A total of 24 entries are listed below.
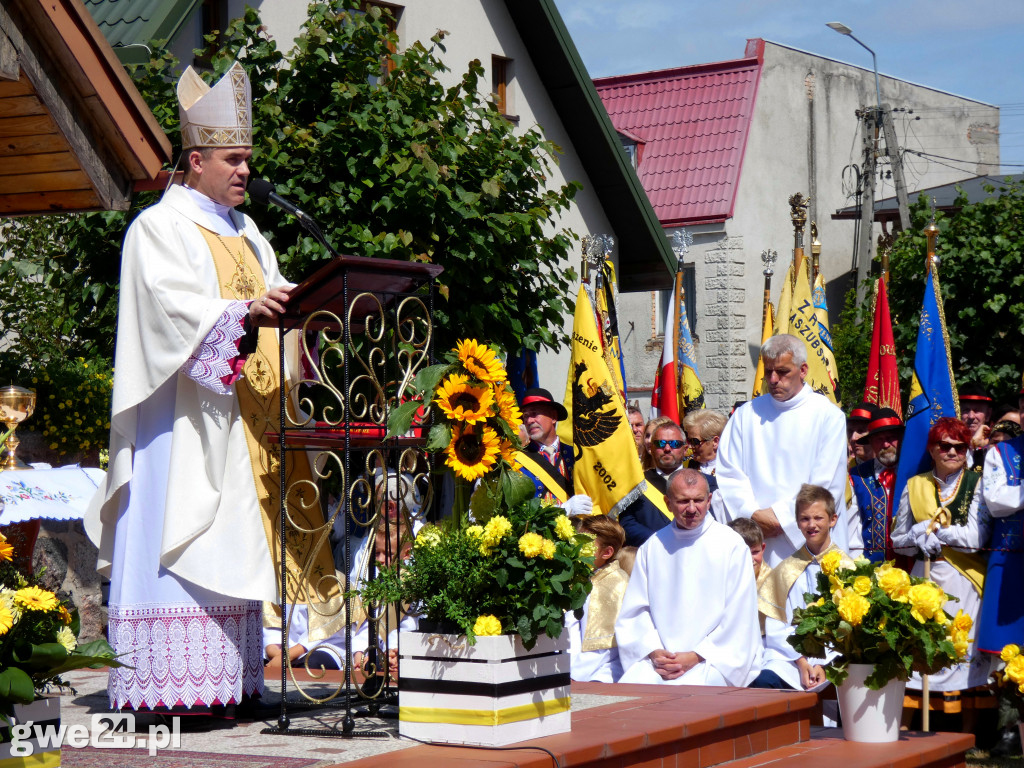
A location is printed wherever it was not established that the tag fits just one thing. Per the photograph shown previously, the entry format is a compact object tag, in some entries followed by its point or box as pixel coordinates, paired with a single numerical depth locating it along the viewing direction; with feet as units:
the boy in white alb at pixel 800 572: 49.72
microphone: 33.49
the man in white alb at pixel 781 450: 54.16
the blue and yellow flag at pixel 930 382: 67.08
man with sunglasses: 61.20
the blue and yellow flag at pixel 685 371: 87.12
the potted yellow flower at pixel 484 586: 31.78
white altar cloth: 46.10
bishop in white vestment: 33.49
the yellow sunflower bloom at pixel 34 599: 25.80
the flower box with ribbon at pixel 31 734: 25.07
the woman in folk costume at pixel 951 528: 56.12
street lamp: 165.61
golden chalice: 49.69
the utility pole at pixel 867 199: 171.13
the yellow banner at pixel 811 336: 76.52
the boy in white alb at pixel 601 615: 48.36
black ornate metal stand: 33.06
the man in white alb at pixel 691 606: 45.77
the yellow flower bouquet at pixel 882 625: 39.22
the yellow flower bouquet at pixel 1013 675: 45.32
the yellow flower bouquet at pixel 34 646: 24.92
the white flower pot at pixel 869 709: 40.30
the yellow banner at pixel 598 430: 59.84
